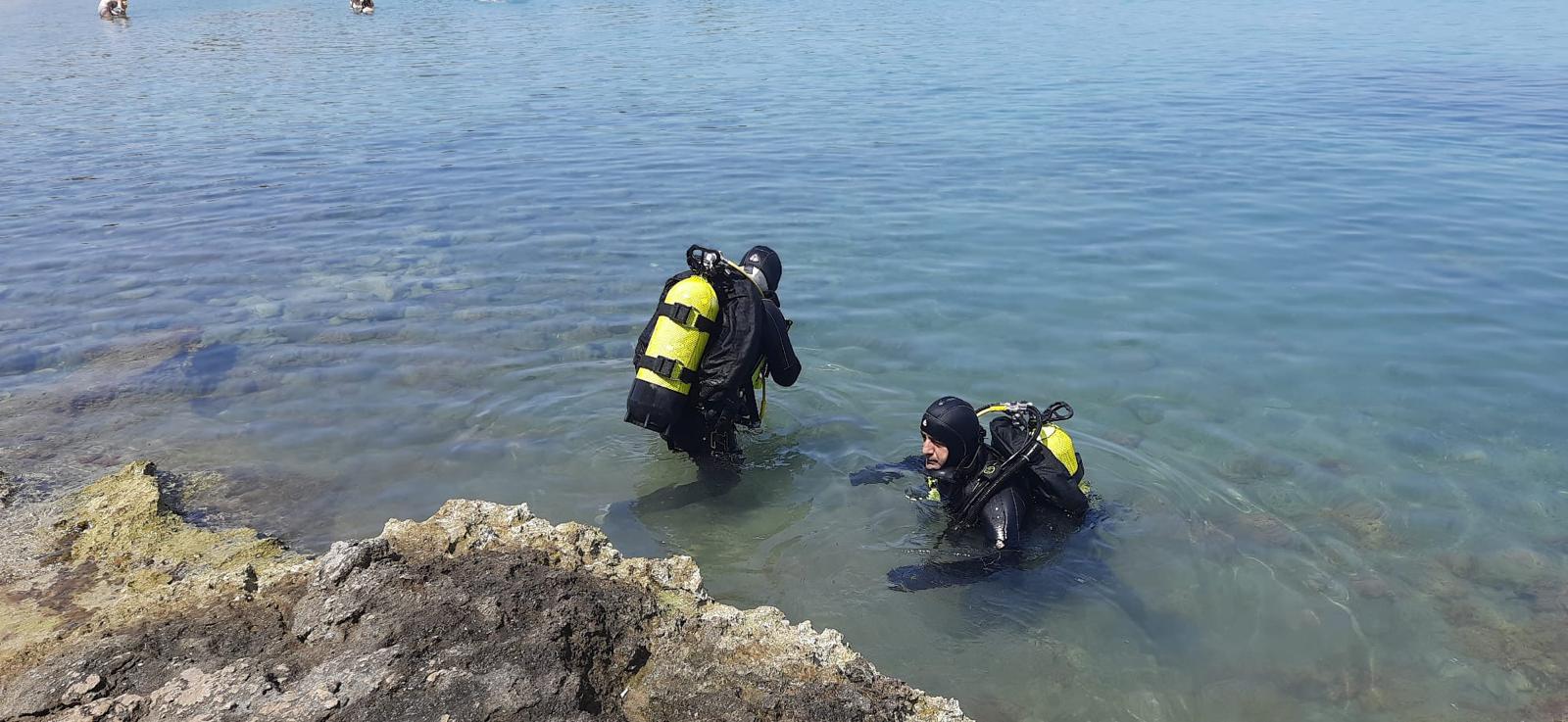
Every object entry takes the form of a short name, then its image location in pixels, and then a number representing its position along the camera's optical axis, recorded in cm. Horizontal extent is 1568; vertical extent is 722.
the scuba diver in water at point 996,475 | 538
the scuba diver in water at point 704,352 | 571
